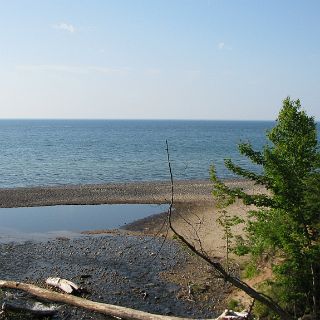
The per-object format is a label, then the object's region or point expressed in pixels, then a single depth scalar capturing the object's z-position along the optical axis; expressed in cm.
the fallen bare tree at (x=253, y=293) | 997
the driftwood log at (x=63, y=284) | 2202
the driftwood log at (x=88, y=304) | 1725
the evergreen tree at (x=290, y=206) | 1655
